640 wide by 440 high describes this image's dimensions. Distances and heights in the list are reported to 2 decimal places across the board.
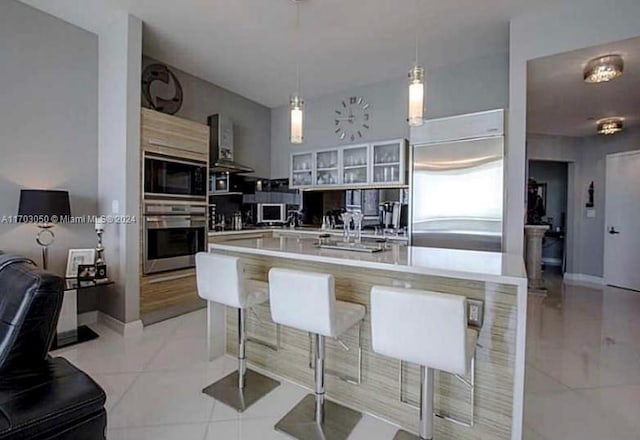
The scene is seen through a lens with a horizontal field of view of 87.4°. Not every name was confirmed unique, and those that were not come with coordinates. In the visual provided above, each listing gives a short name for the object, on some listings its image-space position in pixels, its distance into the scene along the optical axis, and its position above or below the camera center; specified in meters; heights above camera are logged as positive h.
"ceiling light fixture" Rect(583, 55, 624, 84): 2.92 +1.34
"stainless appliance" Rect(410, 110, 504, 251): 3.25 +0.36
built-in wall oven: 3.46 -0.23
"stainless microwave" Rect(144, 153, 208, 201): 3.45 +0.41
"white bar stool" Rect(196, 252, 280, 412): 2.13 -0.56
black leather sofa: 1.24 -0.71
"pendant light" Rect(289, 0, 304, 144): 2.57 +0.76
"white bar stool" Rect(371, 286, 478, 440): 1.40 -0.51
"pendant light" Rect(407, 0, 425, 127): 2.09 +0.78
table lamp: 2.79 +0.03
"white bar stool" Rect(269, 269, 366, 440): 1.75 -0.57
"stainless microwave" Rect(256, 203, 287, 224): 5.27 +0.04
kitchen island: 1.61 -0.71
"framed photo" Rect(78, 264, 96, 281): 3.12 -0.55
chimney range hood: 4.63 +0.98
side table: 3.01 -0.98
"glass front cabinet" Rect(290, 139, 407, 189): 4.34 +0.71
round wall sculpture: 3.77 +1.48
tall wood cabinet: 3.42 +0.67
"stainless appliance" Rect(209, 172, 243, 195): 4.77 +0.45
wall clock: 4.84 +1.45
